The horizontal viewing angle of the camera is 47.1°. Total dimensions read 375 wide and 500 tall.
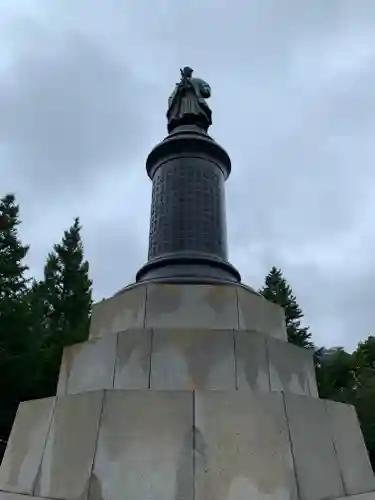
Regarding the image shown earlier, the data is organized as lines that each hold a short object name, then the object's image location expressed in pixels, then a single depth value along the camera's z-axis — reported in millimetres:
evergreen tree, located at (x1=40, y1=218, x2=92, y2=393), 17984
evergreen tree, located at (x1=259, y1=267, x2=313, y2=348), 25544
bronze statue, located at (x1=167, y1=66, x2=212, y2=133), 6766
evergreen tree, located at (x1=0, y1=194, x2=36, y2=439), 16203
